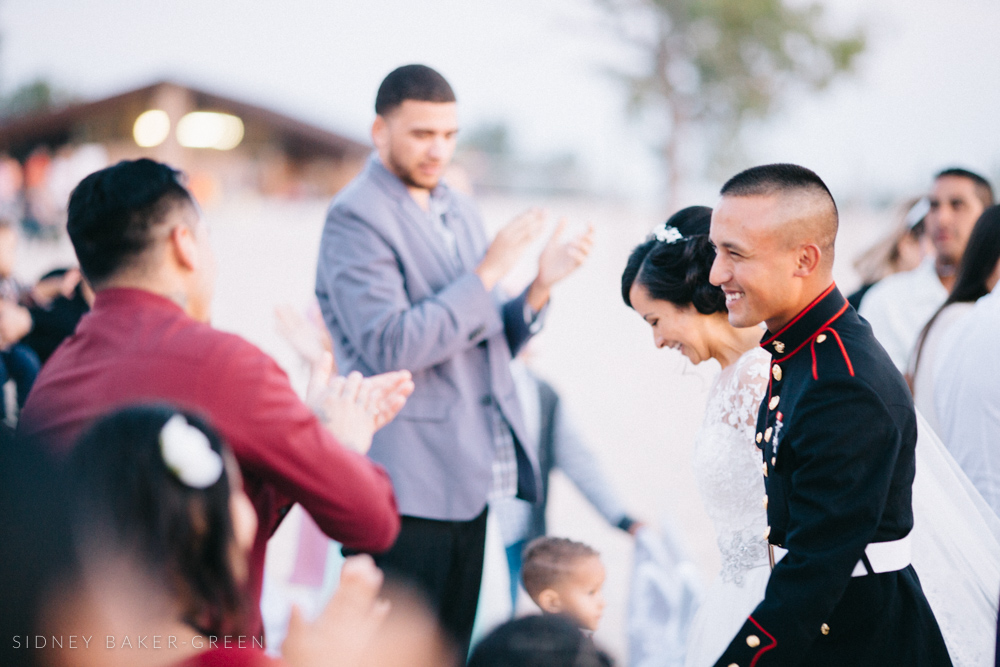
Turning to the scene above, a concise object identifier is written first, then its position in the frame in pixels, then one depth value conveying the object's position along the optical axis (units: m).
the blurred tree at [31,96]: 52.97
